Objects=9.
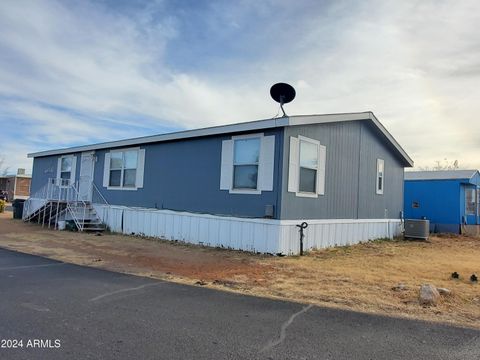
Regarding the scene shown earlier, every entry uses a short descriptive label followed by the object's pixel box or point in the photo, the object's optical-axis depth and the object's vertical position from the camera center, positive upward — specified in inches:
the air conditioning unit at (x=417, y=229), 641.6 -21.9
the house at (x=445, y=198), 776.3 +34.5
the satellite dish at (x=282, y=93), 466.0 +127.3
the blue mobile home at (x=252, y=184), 427.5 +26.1
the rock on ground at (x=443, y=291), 254.4 -45.0
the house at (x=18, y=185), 1843.0 +35.2
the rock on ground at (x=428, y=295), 236.6 -45.3
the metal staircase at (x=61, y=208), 637.3 -20.1
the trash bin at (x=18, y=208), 837.8 -29.5
